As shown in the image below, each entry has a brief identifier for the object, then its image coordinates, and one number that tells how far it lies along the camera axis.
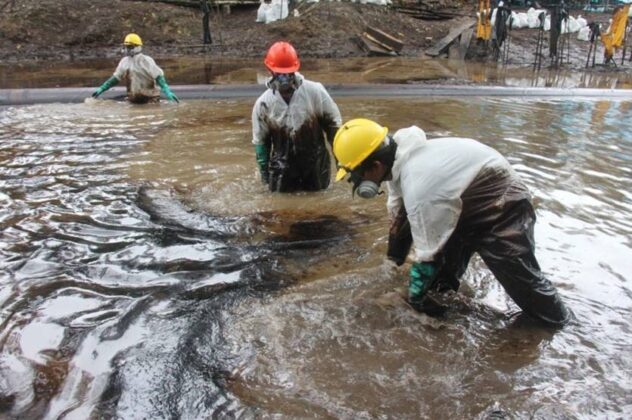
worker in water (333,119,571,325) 2.76
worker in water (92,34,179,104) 8.48
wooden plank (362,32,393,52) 17.08
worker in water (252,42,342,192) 4.67
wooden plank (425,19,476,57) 17.25
